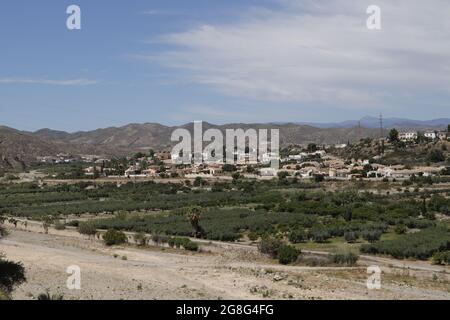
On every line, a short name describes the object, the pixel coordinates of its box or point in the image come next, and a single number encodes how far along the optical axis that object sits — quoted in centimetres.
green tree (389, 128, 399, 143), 12056
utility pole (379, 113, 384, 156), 11209
